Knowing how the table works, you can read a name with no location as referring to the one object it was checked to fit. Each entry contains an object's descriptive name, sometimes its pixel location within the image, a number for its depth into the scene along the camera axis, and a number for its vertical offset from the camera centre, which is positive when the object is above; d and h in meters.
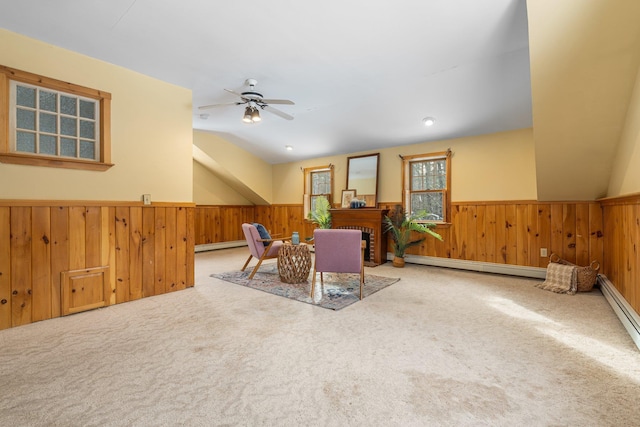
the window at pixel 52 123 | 2.50 +0.85
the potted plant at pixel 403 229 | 4.94 -0.25
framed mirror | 5.70 +0.75
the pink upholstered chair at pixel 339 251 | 3.23 -0.40
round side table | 3.80 -0.62
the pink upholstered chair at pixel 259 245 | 4.09 -0.43
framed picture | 5.95 +0.35
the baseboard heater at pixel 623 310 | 2.19 -0.82
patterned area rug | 3.16 -0.89
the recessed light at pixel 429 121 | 4.38 +1.39
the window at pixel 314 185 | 6.62 +0.68
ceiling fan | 3.40 +1.32
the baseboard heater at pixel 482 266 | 4.19 -0.80
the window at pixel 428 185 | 4.99 +0.51
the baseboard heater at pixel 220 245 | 6.76 -0.73
